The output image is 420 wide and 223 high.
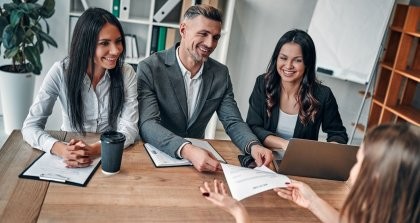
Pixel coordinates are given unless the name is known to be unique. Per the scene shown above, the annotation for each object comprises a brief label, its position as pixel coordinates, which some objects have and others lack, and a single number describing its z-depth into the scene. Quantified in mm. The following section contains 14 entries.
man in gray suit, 1635
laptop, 1251
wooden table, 955
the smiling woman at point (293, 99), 1829
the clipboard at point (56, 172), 1093
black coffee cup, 1126
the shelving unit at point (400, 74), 3112
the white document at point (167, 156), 1292
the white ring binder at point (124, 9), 2973
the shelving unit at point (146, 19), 3033
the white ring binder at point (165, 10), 3031
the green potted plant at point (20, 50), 2652
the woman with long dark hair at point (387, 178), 738
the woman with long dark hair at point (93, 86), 1446
